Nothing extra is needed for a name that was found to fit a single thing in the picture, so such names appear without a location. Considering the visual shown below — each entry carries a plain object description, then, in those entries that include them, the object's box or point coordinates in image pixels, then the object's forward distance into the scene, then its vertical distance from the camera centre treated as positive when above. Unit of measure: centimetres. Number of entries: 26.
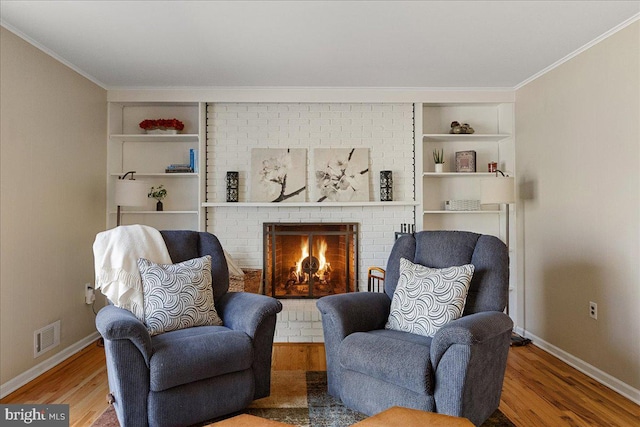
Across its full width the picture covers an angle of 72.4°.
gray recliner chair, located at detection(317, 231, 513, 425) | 207 -66
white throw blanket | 256 -25
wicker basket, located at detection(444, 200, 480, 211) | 434 +14
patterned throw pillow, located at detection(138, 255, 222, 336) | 253 -46
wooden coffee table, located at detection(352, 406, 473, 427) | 152 -72
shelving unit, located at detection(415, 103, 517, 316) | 457 +63
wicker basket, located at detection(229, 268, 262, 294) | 394 -58
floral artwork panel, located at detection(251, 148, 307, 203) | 438 +45
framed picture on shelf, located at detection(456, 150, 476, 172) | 440 +58
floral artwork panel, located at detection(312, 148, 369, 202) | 439 +44
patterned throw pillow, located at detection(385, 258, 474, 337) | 244 -46
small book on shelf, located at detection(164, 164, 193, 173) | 434 +50
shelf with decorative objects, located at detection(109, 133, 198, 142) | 425 +81
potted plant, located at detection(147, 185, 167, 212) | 438 +25
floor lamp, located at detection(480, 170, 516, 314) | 385 +25
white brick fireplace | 440 +69
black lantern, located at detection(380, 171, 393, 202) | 436 +32
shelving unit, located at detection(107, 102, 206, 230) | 446 +63
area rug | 239 -111
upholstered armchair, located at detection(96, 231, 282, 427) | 214 -75
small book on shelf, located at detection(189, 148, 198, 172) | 434 +59
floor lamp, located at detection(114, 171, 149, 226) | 387 +24
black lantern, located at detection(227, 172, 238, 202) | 431 +30
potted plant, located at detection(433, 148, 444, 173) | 440 +62
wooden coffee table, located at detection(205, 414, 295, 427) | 151 -71
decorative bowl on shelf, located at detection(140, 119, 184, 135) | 428 +92
